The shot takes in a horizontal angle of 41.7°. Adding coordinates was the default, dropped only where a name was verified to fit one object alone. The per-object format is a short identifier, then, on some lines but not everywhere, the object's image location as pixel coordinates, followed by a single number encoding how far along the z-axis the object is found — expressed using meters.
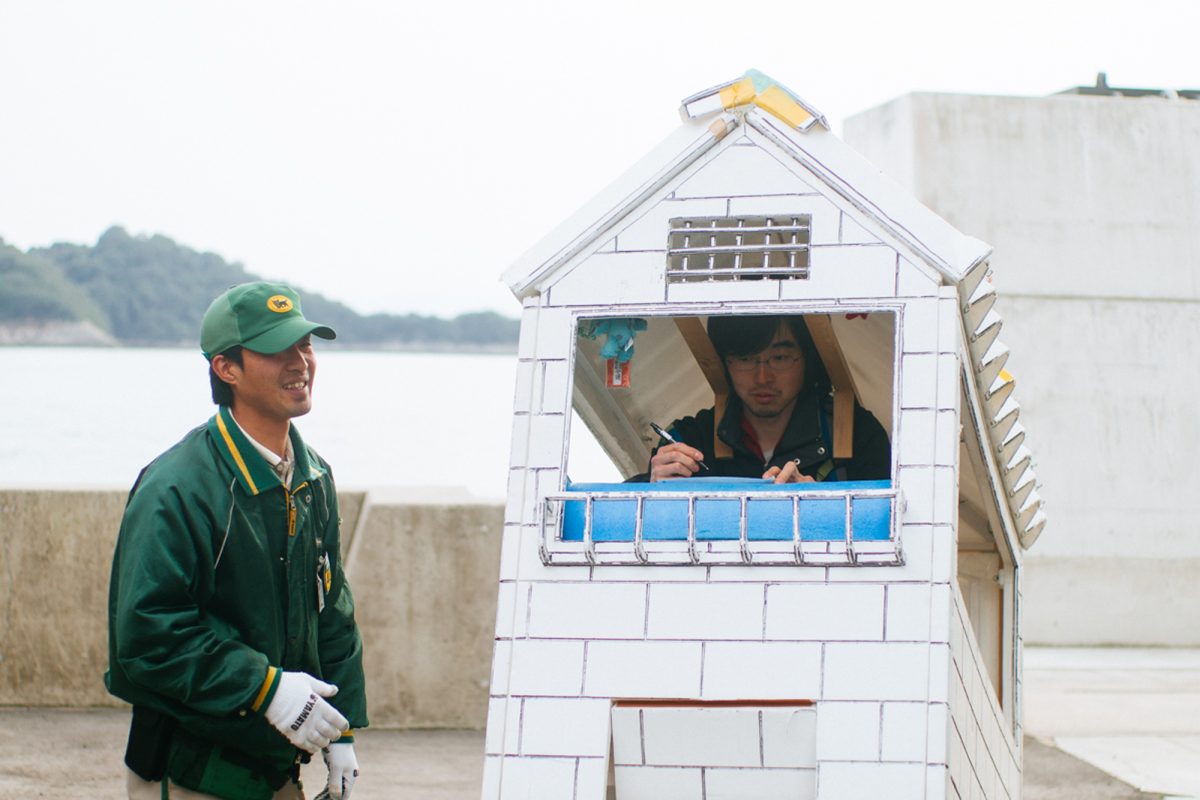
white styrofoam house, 3.04
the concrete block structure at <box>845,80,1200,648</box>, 11.18
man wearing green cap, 3.23
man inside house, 4.10
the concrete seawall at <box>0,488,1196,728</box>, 6.85
